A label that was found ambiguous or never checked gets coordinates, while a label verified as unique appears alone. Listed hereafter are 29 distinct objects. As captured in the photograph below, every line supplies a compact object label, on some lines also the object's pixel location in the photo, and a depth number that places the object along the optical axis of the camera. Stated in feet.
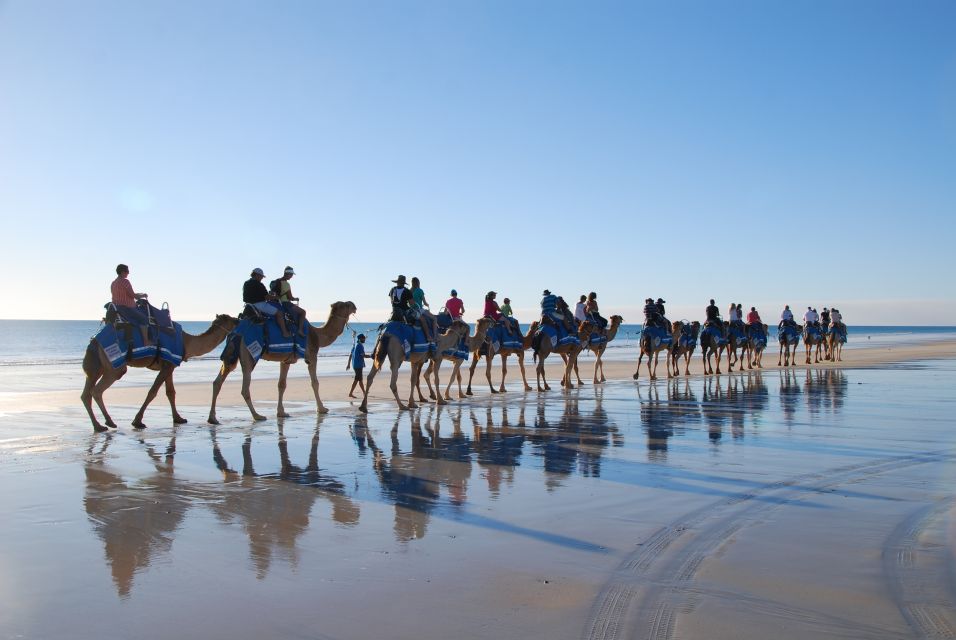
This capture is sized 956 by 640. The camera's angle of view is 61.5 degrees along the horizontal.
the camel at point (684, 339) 96.27
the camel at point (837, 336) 125.70
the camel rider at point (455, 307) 65.82
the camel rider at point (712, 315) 99.40
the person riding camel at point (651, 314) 87.04
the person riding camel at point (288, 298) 49.73
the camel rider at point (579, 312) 82.64
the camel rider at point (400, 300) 53.52
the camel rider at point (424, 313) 55.67
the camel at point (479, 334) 67.31
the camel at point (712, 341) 97.40
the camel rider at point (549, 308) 74.28
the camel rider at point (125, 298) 43.69
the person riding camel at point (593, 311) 83.05
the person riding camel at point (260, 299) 48.44
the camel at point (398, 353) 52.65
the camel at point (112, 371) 43.68
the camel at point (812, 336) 119.34
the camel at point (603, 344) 84.12
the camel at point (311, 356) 47.91
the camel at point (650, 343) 85.87
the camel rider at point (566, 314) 75.25
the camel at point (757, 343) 108.78
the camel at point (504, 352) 70.23
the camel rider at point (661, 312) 87.86
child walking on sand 61.62
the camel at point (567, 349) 73.56
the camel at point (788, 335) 114.52
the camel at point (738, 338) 103.04
